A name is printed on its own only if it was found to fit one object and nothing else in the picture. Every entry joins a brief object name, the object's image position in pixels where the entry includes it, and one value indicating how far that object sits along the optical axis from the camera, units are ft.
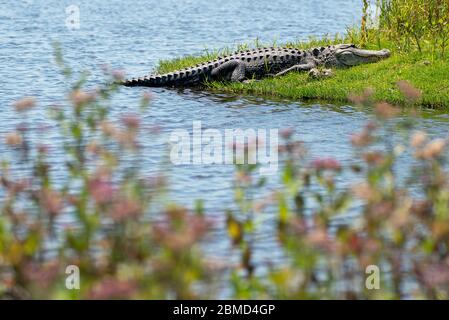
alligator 112.16
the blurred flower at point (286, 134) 38.08
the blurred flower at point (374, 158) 34.70
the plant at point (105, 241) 27.78
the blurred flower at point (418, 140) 34.65
